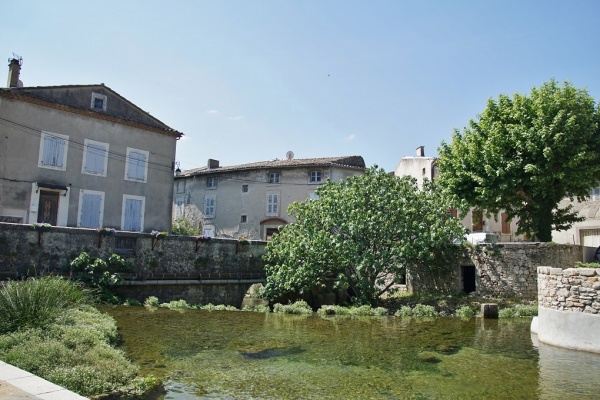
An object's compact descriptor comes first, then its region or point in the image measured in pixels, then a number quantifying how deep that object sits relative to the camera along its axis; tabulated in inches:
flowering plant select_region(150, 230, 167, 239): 786.2
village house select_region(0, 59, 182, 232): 873.5
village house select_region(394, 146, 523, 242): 1260.8
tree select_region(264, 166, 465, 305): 789.2
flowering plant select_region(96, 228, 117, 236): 730.2
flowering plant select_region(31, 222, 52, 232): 668.1
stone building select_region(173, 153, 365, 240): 1397.6
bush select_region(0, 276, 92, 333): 332.2
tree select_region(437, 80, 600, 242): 783.7
